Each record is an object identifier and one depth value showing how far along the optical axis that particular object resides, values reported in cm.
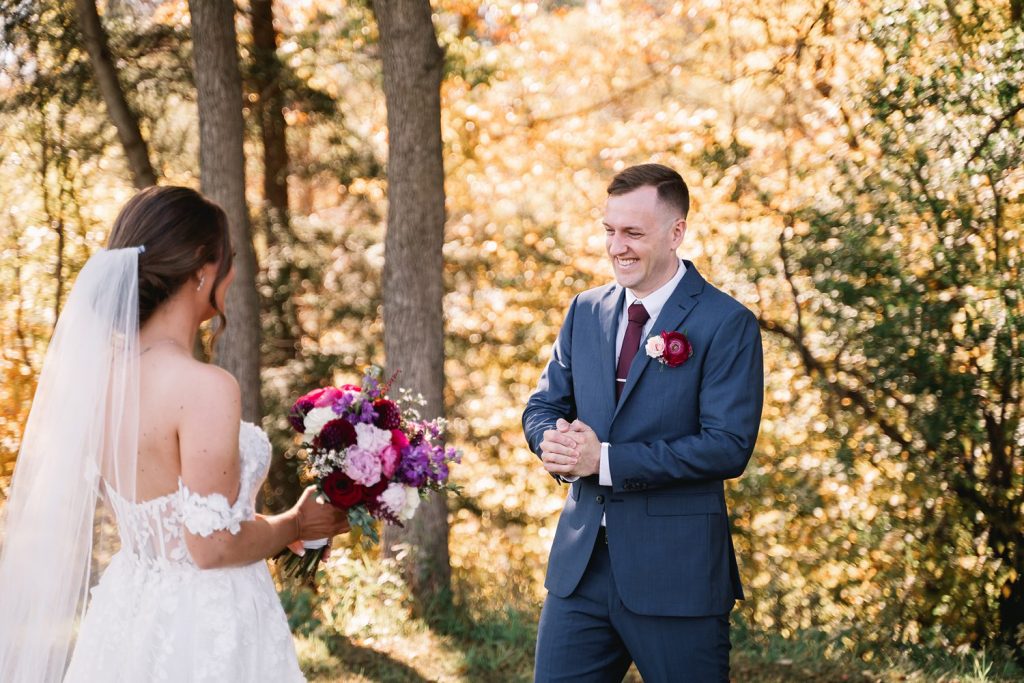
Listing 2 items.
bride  249
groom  297
